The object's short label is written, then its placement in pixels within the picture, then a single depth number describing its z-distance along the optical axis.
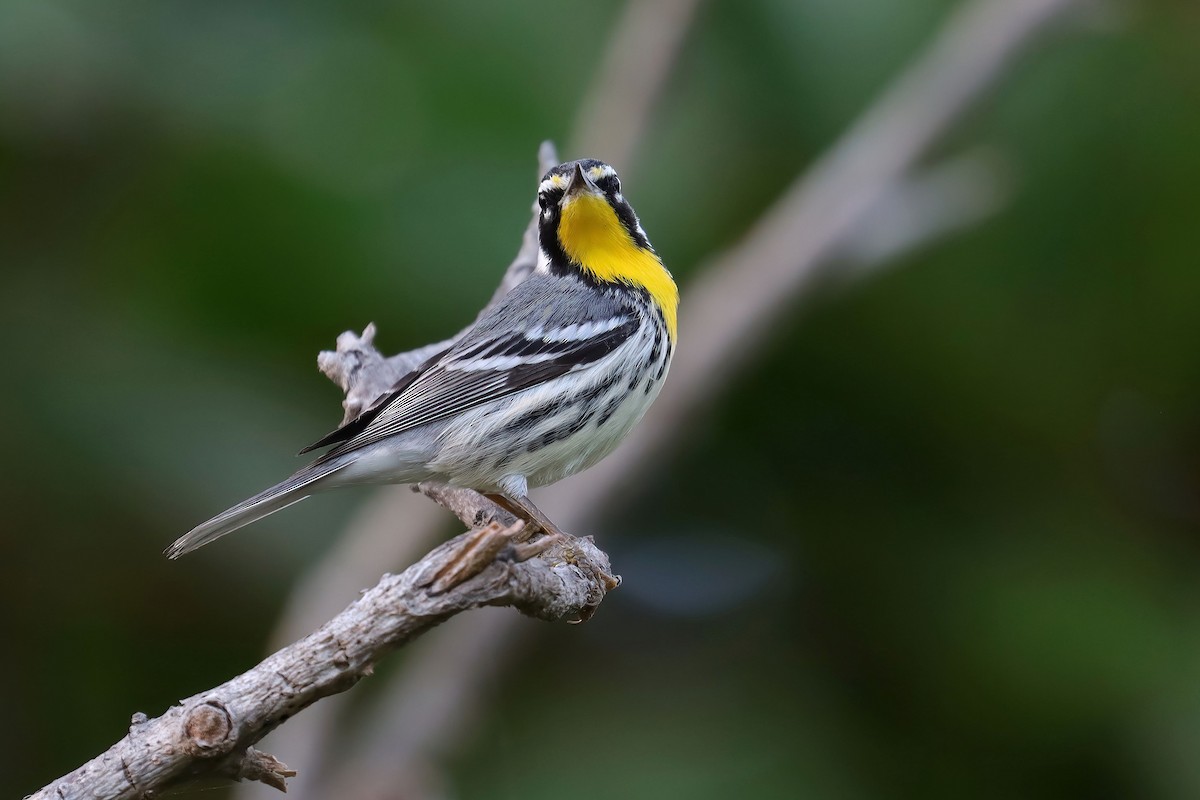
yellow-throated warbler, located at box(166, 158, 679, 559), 5.89
